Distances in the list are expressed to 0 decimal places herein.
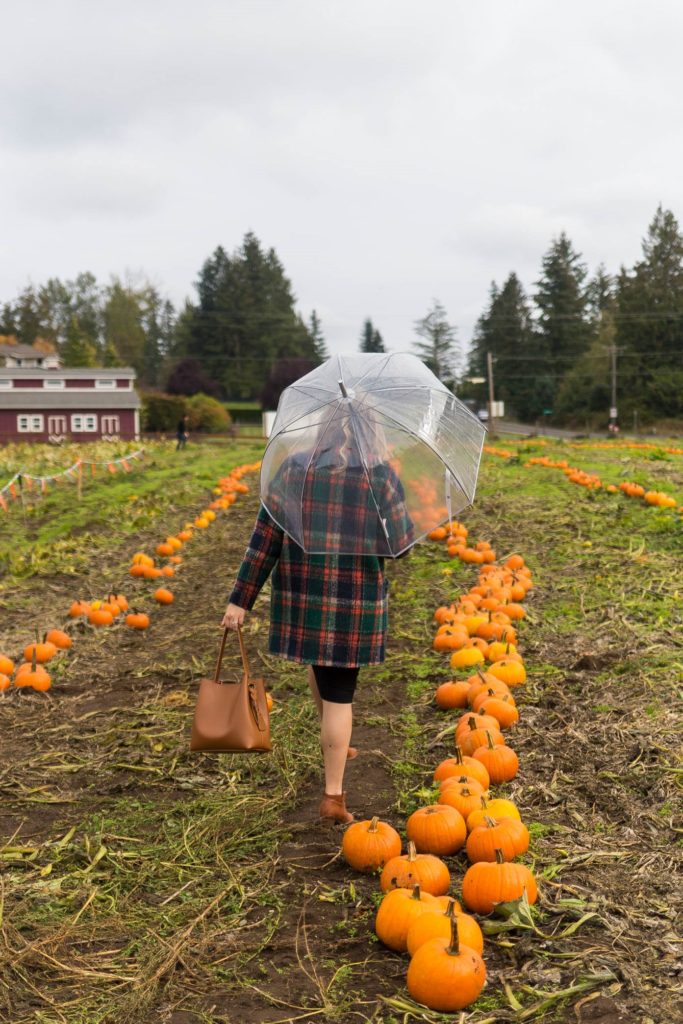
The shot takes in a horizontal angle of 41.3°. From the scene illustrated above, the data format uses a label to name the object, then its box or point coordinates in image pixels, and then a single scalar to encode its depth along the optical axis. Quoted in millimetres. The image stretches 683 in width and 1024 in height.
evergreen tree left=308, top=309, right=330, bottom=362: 99875
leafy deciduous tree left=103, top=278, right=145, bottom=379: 95250
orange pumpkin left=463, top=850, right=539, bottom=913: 3223
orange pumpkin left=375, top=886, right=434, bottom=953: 3057
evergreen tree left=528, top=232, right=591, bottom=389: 74125
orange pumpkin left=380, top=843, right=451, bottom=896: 3326
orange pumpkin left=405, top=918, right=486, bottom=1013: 2697
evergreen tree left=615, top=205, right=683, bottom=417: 59844
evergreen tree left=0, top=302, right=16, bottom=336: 98250
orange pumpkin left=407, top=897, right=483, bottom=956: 2889
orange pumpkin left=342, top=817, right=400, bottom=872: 3613
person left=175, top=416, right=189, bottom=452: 37750
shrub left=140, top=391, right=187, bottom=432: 53312
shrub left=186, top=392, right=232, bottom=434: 53150
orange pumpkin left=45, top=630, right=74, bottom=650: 7523
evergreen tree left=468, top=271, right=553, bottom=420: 76000
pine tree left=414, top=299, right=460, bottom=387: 90875
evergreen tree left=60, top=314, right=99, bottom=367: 77625
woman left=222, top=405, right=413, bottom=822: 4031
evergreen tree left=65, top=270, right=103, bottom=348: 100500
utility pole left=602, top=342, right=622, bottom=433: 57500
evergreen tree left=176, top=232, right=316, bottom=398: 83375
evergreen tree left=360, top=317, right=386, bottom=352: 112538
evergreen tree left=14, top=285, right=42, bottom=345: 97500
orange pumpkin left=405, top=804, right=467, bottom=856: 3670
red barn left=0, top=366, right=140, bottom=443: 51438
